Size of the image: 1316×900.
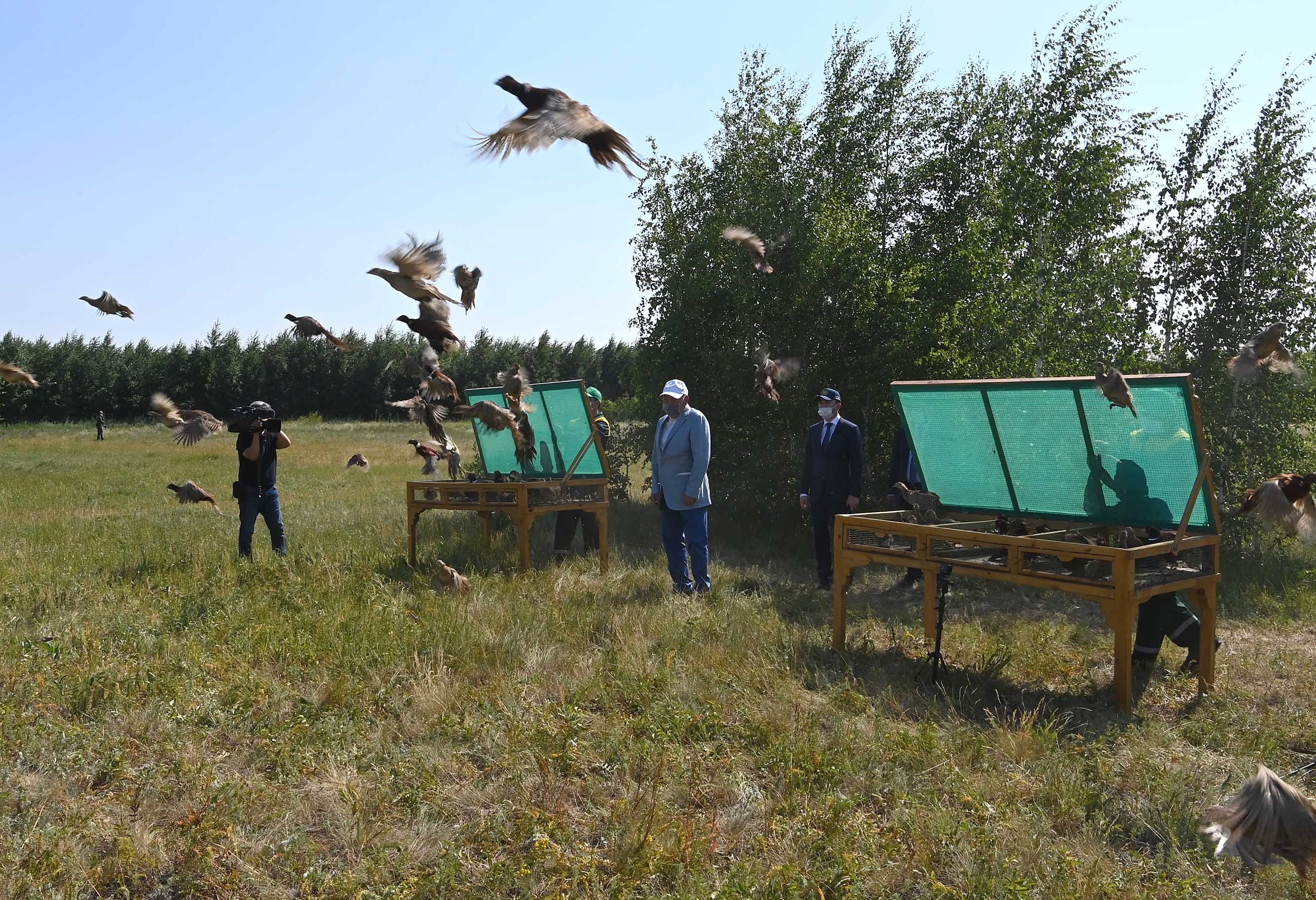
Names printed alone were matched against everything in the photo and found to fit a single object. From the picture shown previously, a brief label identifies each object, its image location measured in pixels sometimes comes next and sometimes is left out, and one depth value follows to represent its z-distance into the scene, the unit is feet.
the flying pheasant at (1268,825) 12.19
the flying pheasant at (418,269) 24.38
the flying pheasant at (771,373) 41.45
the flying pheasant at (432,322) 25.22
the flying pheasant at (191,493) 42.45
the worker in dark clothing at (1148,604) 22.12
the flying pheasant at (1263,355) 22.40
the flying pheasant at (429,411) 31.40
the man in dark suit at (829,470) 34.65
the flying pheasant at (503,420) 32.73
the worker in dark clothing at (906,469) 34.83
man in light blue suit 31.94
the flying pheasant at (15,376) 26.45
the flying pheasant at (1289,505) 19.13
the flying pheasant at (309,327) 29.35
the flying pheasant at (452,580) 30.71
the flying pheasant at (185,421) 34.86
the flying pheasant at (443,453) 34.78
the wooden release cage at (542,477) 34.09
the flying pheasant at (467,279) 28.55
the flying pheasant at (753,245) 34.02
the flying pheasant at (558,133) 19.74
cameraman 36.52
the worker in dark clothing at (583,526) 38.88
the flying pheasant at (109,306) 30.40
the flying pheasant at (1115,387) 20.33
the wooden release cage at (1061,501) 20.33
